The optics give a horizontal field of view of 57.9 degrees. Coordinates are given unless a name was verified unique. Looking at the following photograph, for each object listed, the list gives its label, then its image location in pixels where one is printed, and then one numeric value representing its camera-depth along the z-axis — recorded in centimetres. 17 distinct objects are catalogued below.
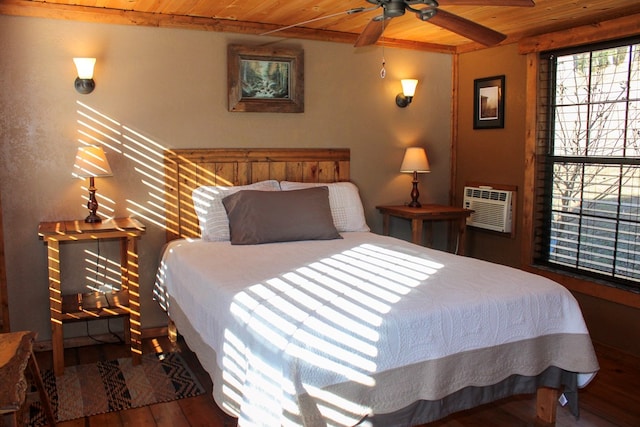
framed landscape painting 414
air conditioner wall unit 456
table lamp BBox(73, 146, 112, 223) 349
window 368
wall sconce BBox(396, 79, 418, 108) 471
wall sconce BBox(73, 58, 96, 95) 363
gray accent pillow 369
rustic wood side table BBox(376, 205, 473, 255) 447
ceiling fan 248
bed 209
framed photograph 461
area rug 295
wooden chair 188
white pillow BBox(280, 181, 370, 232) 420
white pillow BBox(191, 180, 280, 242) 382
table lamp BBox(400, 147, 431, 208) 467
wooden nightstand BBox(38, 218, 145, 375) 333
